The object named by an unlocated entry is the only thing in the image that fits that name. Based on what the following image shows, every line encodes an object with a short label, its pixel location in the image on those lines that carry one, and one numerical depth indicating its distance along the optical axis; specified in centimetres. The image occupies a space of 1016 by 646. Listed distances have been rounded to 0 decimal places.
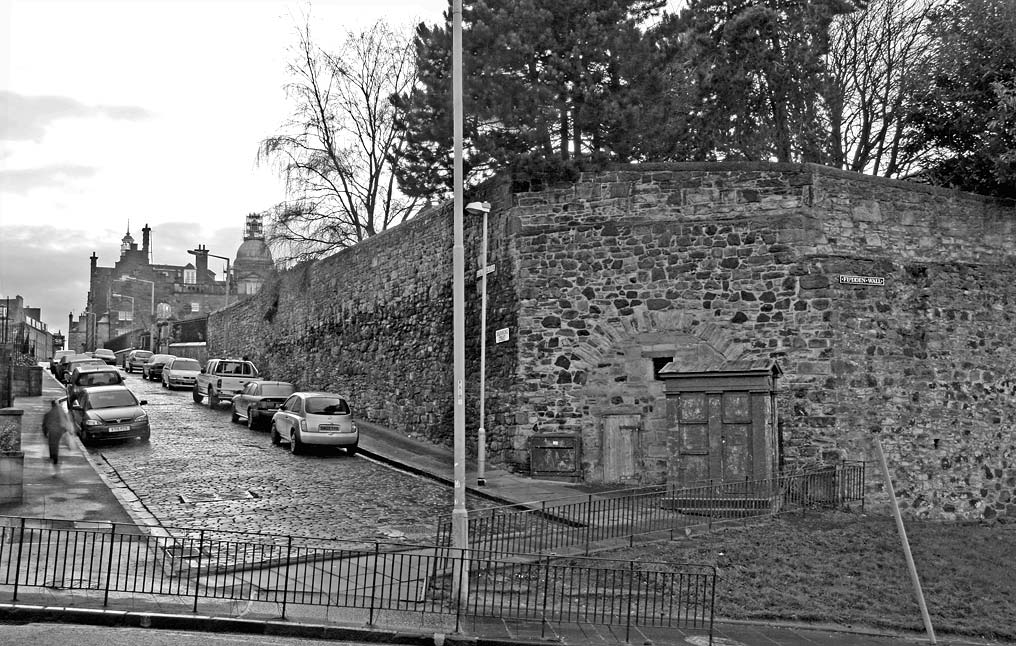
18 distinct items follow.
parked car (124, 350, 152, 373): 5078
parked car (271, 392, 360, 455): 2094
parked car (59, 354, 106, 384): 4066
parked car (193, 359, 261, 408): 3134
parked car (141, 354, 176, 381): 4456
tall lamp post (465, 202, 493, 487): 1800
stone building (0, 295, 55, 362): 4604
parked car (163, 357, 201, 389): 3903
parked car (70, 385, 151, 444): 2120
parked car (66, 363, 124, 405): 2870
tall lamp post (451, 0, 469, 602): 1070
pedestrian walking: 1814
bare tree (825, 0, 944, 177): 2520
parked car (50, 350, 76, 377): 5051
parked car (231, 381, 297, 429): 2523
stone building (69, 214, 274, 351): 9438
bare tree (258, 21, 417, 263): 3478
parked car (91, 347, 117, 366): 5473
